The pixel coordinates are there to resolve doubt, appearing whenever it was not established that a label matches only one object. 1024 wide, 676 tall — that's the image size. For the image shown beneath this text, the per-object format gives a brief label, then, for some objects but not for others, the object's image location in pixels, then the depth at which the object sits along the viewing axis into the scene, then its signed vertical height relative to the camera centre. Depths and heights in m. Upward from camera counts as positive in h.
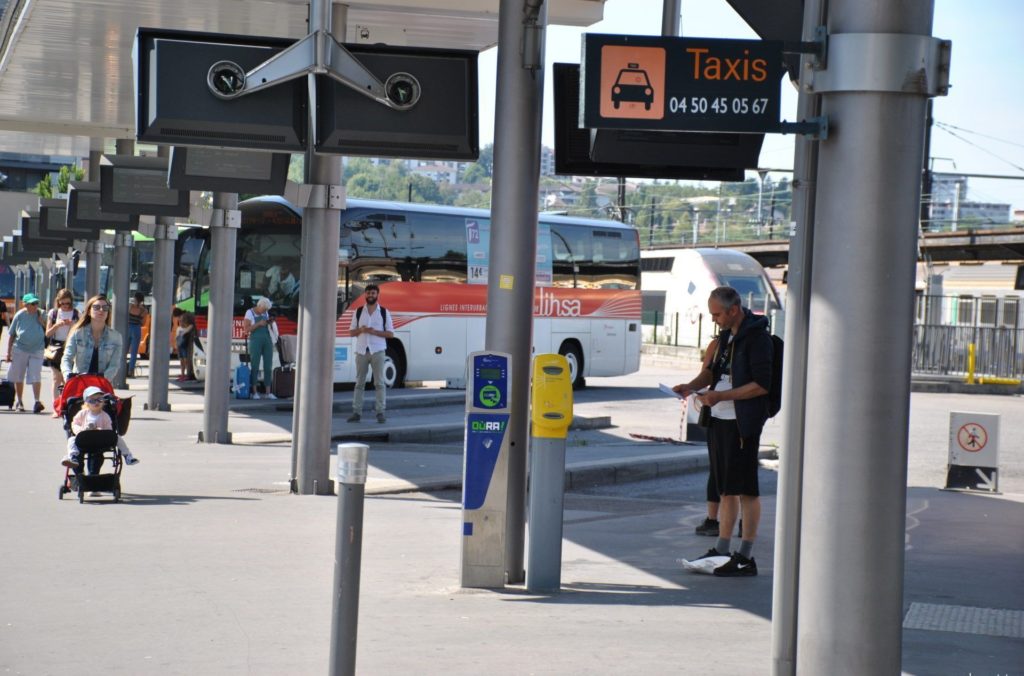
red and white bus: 26.73 +0.78
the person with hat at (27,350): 20.69 -0.74
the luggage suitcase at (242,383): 24.88 -1.30
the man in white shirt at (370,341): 20.31 -0.36
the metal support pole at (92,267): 30.36 +0.78
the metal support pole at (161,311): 20.92 -0.07
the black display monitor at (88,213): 21.80 +1.39
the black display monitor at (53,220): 26.55 +1.53
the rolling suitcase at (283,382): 24.67 -1.24
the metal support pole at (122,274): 25.25 +0.54
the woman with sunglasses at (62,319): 21.06 -0.27
